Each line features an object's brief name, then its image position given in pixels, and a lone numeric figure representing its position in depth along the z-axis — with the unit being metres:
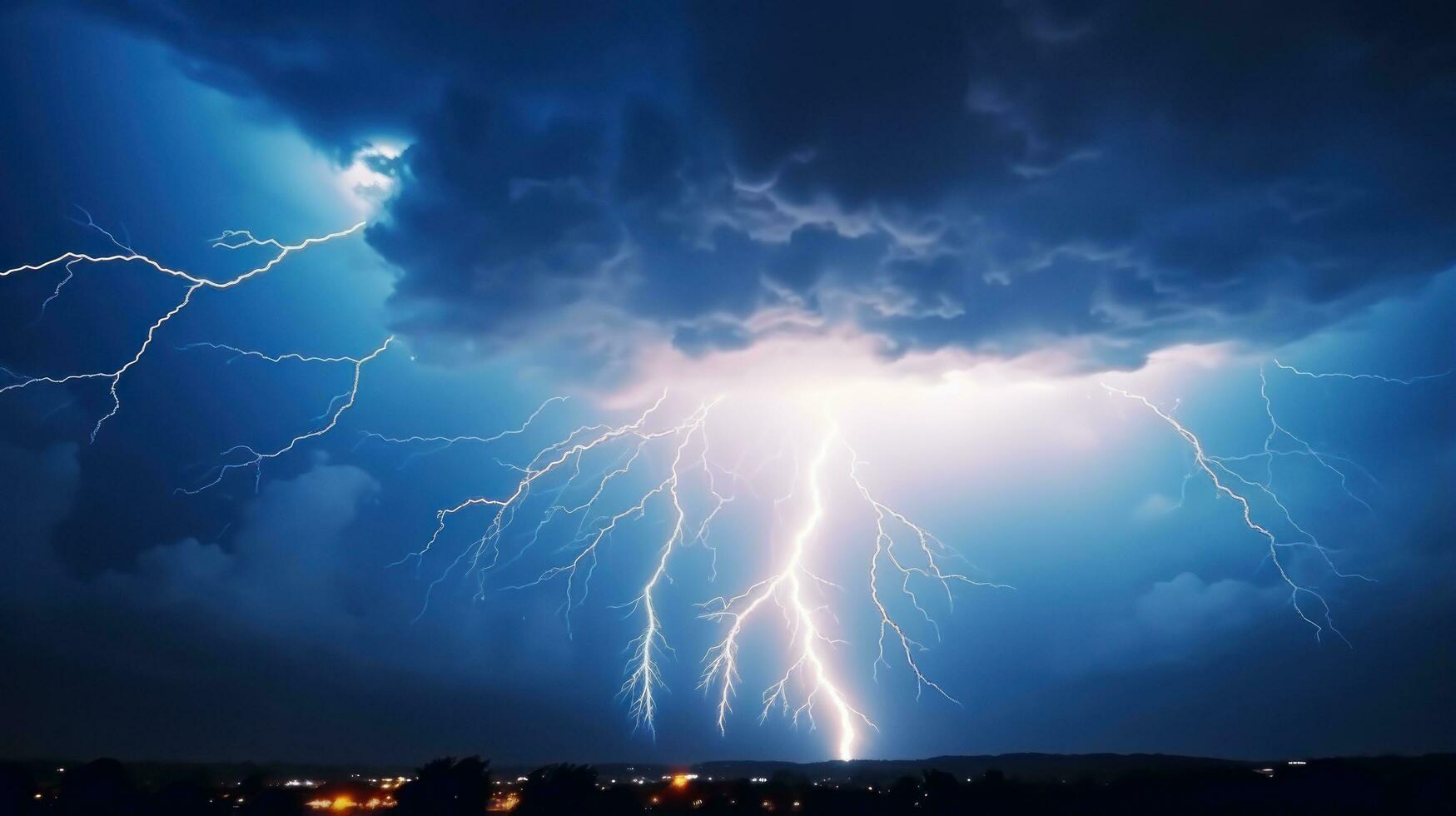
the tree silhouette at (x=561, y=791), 32.25
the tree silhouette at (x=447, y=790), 30.59
